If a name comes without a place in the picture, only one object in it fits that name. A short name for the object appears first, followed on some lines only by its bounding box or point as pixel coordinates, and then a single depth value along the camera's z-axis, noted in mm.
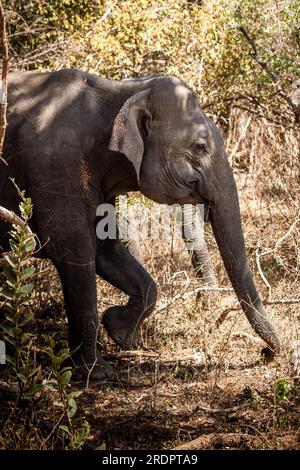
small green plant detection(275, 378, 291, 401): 11092
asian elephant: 12571
